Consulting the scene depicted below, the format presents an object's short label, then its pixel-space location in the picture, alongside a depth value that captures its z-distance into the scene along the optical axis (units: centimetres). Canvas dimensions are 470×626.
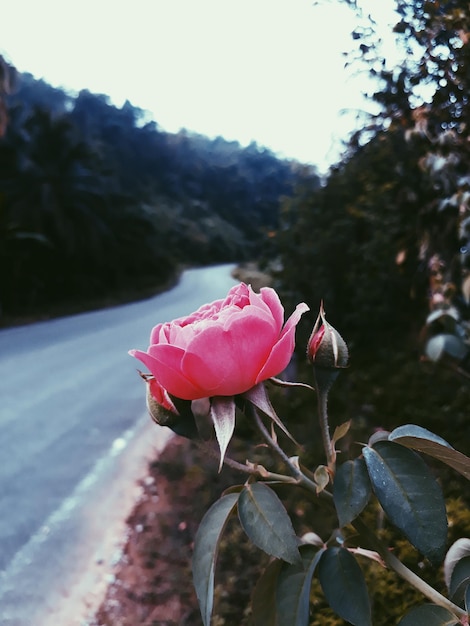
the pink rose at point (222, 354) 40
